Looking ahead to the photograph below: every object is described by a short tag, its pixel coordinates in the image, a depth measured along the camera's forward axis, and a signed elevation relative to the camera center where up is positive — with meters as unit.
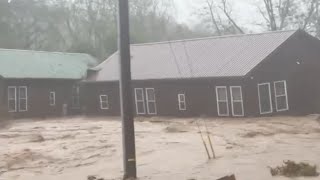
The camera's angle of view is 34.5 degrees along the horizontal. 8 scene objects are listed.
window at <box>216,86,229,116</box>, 30.92 +0.96
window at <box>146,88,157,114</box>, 35.09 +1.30
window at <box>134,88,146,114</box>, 35.66 +1.37
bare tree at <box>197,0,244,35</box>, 59.97 +11.09
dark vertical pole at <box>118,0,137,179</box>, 12.63 +0.65
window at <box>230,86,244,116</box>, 30.22 +0.88
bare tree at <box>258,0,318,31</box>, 51.99 +10.38
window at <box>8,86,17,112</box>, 37.44 +2.01
